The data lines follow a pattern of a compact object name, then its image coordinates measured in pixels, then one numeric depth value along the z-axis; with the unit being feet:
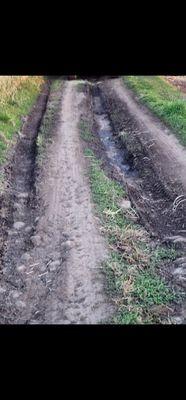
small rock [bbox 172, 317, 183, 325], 17.01
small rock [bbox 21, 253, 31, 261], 21.72
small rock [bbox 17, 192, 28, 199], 27.62
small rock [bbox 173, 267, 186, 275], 19.69
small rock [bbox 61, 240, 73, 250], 21.54
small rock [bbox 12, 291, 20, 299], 19.55
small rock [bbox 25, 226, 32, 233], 24.04
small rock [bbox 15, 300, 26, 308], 18.92
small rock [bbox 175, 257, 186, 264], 20.42
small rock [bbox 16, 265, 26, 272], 21.06
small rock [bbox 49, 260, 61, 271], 20.57
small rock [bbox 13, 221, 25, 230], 24.52
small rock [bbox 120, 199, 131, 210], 25.00
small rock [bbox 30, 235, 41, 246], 22.54
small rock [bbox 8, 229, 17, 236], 23.89
